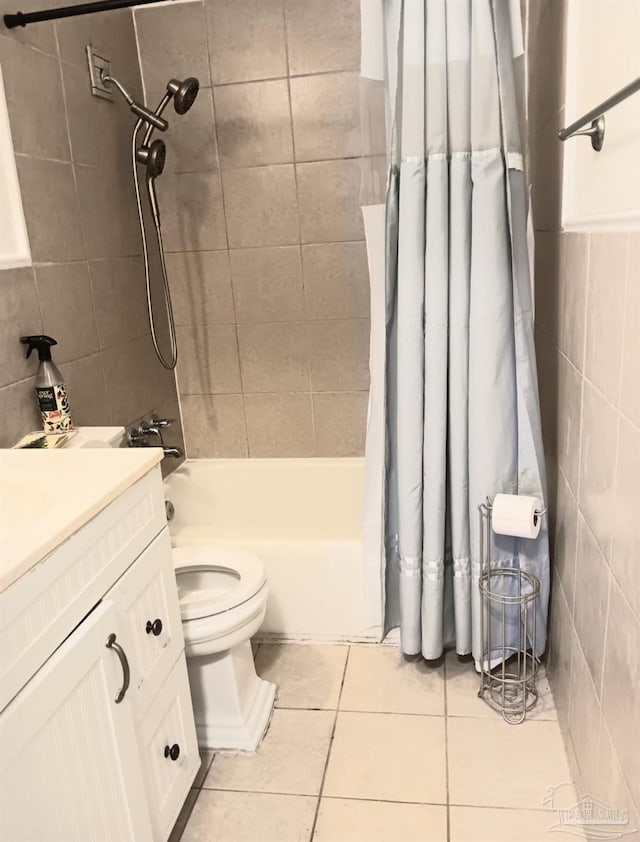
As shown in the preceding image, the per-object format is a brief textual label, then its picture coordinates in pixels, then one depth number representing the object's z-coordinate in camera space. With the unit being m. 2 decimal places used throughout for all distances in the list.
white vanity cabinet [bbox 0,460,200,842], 0.92
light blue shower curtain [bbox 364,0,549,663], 1.53
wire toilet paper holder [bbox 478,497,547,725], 1.76
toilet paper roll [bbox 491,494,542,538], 1.60
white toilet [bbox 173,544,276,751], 1.62
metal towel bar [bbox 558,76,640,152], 0.87
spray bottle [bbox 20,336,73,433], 1.72
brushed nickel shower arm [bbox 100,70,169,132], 2.07
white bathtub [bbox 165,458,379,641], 2.11
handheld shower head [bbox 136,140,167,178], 2.21
